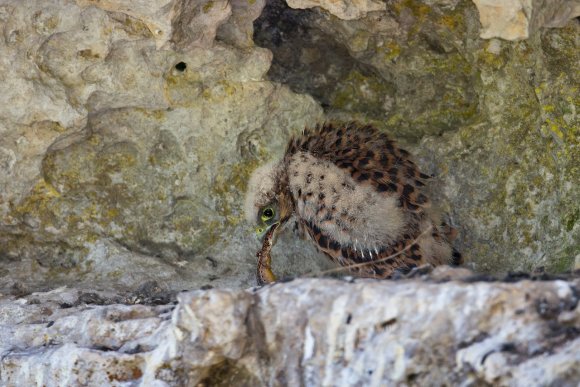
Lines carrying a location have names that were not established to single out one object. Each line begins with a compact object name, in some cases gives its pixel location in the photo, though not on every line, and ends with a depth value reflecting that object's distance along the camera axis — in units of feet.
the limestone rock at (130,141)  24.99
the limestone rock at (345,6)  23.93
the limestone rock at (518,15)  22.20
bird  26.16
